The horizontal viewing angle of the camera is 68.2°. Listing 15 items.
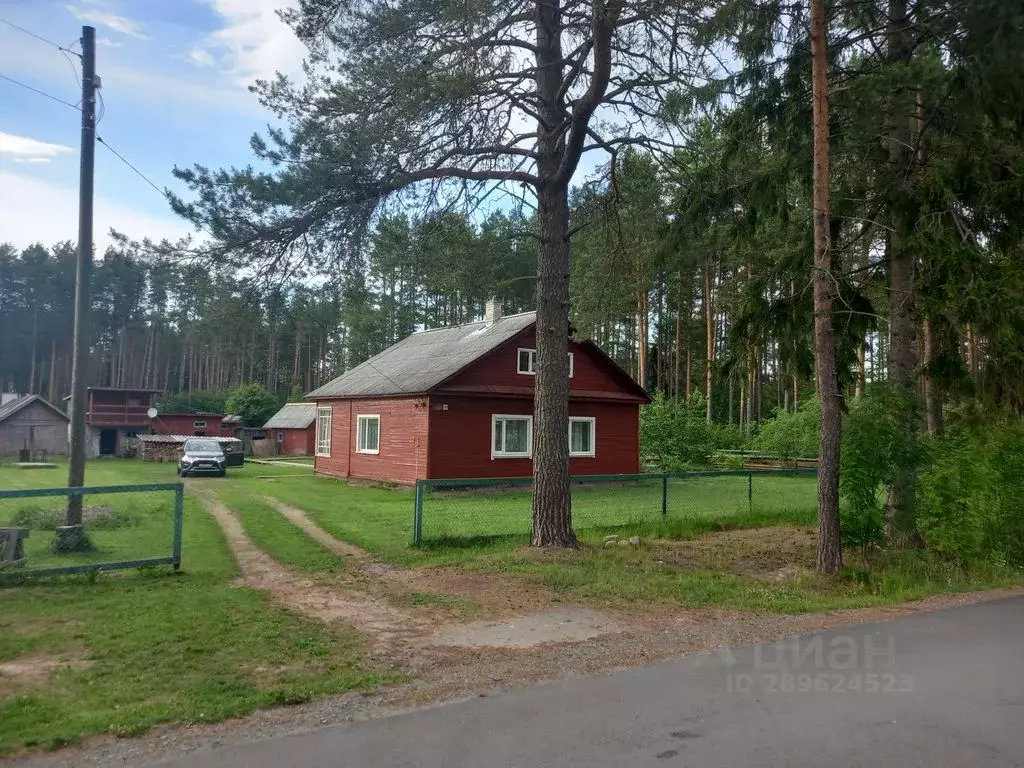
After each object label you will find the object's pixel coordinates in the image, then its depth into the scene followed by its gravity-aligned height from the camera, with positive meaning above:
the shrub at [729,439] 37.50 -0.07
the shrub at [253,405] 55.91 +2.00
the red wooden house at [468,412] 23.30 +0.76
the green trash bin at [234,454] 35.91 -1.08
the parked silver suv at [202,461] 29.59 -1.20
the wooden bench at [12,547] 9.27 -1.47
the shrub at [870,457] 11.52 -0.27
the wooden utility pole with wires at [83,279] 10.62 +2.18
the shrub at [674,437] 33.03 +0.00
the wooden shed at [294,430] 47.75 +0.15
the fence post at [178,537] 9.74 -1.38
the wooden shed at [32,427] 41.50 +0.11
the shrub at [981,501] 11.16 -0.89
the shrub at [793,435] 35.25 +0.15
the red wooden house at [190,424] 47.47 +0.44
